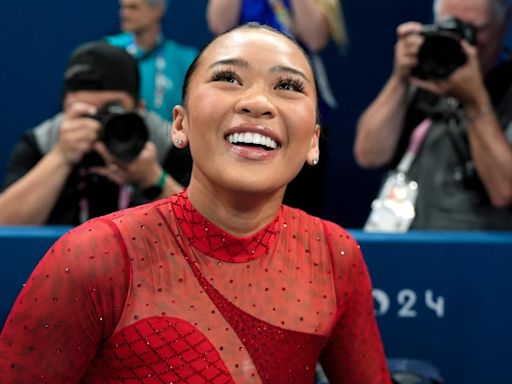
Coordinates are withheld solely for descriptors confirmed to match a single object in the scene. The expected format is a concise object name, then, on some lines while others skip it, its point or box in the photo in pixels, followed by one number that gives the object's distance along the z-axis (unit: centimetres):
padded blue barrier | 249
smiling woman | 195
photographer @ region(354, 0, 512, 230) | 268
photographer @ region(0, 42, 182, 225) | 261
